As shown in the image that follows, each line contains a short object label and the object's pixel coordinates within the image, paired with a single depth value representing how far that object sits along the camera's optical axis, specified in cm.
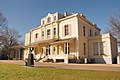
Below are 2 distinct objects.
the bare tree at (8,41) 2682
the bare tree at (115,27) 1725
